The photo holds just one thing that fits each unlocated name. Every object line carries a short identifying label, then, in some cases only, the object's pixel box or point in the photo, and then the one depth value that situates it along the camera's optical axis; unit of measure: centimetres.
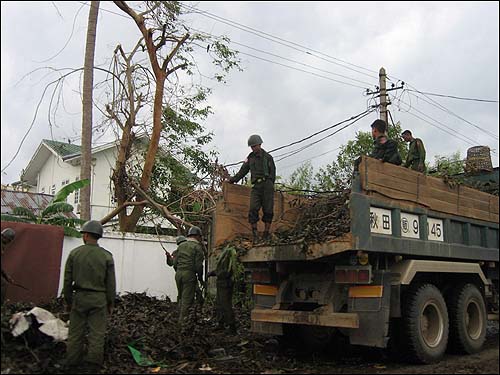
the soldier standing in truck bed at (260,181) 750
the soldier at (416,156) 823
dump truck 598
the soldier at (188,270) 840
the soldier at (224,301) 802
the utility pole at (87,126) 1075
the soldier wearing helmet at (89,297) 564
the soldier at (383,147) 717
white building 2489
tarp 802
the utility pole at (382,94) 1847
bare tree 1245
